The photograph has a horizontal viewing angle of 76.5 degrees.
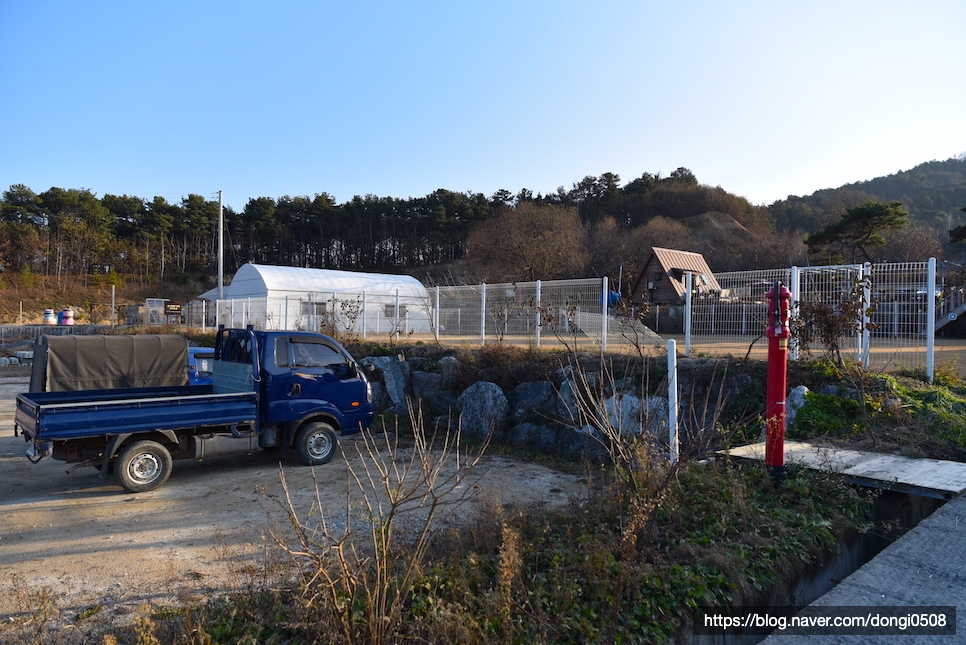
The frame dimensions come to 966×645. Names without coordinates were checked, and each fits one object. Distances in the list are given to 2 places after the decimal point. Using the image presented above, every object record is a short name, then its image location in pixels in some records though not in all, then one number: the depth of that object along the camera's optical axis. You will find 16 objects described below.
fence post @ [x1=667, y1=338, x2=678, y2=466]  6.19
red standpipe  5.72
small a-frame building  29.56
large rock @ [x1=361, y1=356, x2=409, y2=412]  14.41
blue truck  7.55
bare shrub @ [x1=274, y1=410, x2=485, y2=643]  3.07
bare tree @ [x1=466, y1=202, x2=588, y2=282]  41.44
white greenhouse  20.16
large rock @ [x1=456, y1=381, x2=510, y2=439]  12.12
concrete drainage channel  4.03
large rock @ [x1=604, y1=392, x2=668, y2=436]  7.89
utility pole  28.44
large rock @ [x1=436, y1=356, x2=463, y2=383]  13.79
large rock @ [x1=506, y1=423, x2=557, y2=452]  11.14
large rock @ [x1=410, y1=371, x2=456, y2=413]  13.55
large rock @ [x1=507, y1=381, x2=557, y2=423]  11.81
